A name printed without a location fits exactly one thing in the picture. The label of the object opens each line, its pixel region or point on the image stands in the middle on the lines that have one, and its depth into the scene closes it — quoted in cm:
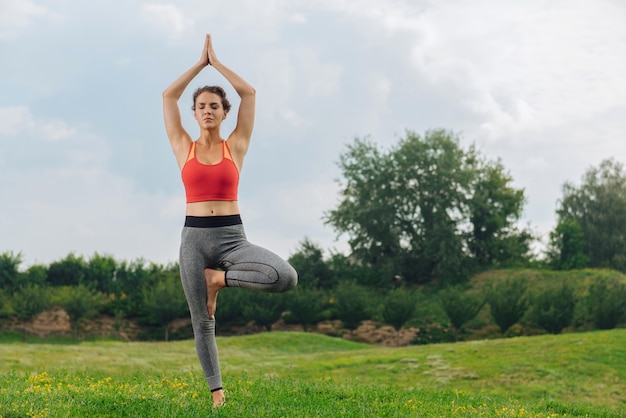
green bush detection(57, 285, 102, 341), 3025
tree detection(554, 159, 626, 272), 5162
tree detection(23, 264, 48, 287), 3569
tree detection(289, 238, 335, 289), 4084
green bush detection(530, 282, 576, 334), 2891
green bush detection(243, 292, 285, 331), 3288
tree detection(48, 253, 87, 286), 3716
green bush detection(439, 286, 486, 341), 3023
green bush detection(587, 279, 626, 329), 2859
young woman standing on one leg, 651
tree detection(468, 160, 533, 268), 4431
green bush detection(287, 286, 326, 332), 3322
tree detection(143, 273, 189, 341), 3175
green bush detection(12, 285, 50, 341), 3048
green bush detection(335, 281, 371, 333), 3281
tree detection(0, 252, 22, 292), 3496
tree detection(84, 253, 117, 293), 3681
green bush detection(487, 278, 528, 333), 2947
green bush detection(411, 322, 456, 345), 3172
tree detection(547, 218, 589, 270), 4981
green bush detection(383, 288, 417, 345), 3106
